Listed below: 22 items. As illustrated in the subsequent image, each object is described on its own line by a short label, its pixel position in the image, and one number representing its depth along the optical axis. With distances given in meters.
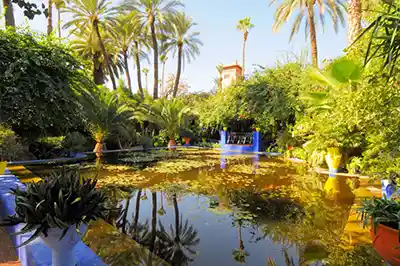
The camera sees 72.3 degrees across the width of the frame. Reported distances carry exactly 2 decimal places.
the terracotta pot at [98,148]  15.29
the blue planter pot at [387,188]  4.80
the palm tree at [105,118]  14.81
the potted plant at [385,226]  2.48
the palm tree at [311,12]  16.64
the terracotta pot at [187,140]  21.19
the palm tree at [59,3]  21.27
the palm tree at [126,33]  22.20
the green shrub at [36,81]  3.78
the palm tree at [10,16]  7.16
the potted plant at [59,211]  2.03
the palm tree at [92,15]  19.25
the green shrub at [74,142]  13.07
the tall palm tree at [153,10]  22.00
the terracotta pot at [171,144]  19.16
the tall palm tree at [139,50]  25.34
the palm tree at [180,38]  24.22
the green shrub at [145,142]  18.30
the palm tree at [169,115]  19.01
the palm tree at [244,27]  41.83
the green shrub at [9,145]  9.32
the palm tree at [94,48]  22.45
